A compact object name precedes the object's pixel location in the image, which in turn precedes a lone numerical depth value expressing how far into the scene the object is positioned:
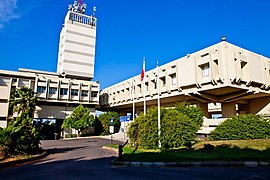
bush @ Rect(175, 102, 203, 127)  27.44
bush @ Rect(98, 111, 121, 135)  47.47
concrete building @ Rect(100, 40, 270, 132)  28.00
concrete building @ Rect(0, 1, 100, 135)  43.03
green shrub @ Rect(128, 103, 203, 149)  16.95
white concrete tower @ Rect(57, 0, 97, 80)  52.59
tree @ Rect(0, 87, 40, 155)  13.05
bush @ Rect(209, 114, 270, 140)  18.31
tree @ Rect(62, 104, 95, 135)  41.34
